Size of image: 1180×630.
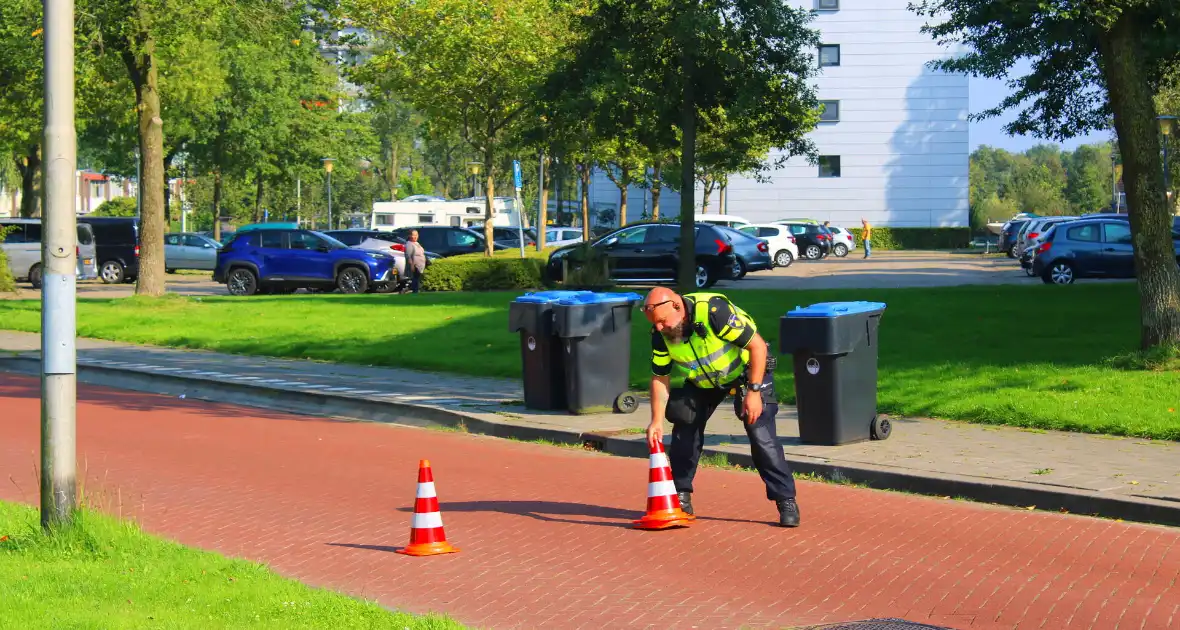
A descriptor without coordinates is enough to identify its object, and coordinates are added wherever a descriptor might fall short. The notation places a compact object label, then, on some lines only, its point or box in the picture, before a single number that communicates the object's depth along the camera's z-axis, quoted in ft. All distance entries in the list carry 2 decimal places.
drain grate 18.37
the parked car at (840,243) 174.60
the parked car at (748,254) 104.99
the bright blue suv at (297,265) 101.81
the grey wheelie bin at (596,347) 41.96
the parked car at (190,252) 146.00
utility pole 21.90
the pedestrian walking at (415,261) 96.12
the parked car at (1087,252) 91.40
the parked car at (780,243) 139.03
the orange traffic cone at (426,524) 23.30
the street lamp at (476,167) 160.40
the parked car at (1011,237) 147.13
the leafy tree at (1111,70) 44.04
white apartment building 211.82
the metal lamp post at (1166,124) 129.90
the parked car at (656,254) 96.27
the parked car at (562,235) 160.13
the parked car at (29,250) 116.78
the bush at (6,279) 104.17
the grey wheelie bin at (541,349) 42.88
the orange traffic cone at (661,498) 25.30
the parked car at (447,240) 125.18
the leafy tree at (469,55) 111.65
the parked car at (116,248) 126.00
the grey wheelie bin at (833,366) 34.50
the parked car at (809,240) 159.63
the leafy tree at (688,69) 76.18
